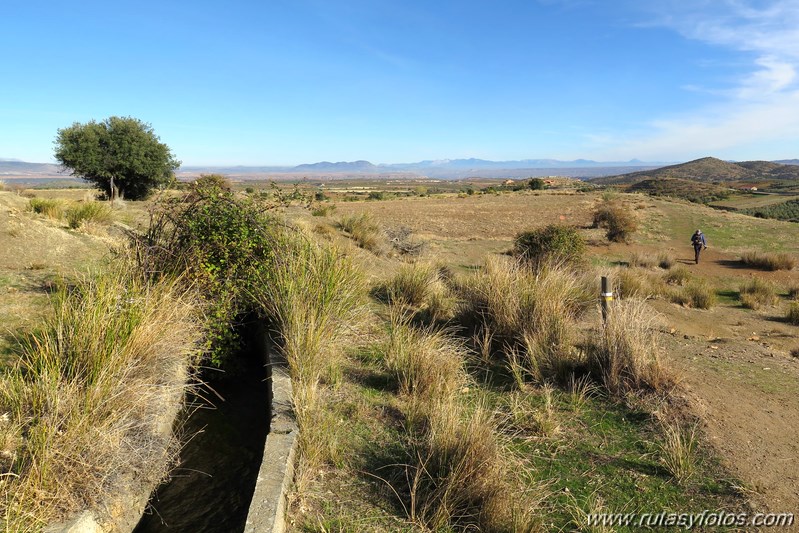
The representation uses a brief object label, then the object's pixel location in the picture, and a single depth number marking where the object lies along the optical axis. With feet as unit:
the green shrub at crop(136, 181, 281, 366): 17.57
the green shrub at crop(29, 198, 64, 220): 41.32
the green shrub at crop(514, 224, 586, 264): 45.70
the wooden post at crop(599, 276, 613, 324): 19.94
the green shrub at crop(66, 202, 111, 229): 37.78
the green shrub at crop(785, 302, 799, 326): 34.01
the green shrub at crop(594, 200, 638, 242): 85.66
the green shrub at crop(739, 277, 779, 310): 40.52
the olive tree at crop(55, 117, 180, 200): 95.25
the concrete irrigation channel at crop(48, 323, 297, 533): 10.37
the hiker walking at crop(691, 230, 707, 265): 64.85
